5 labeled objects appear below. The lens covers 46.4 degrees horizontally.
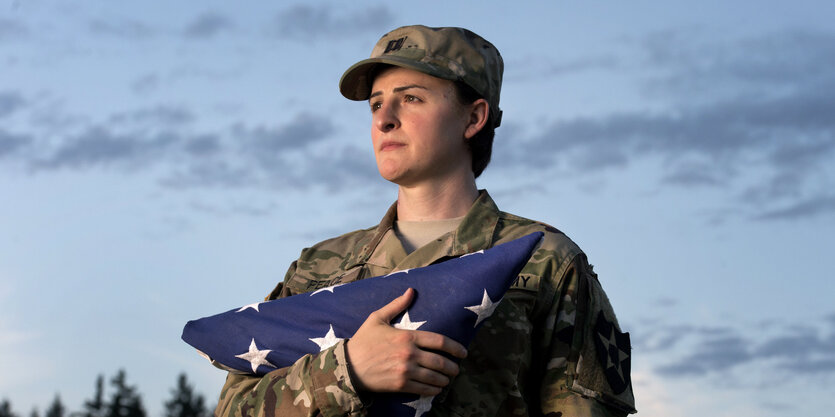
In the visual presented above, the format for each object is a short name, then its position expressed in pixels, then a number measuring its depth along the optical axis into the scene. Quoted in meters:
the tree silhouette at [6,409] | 54.14
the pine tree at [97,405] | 47.44
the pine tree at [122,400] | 46.00
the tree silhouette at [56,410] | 52.00
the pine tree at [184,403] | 49.28
